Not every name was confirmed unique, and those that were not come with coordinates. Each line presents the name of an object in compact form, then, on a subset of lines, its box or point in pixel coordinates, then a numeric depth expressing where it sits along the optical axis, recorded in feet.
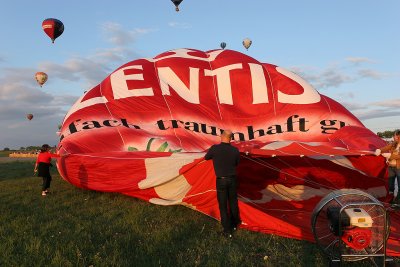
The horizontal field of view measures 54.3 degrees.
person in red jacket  31.24
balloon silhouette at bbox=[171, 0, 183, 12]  51.26
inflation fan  12.69
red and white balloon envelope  22.15
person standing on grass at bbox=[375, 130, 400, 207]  25.25
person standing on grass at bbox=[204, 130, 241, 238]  18.20
